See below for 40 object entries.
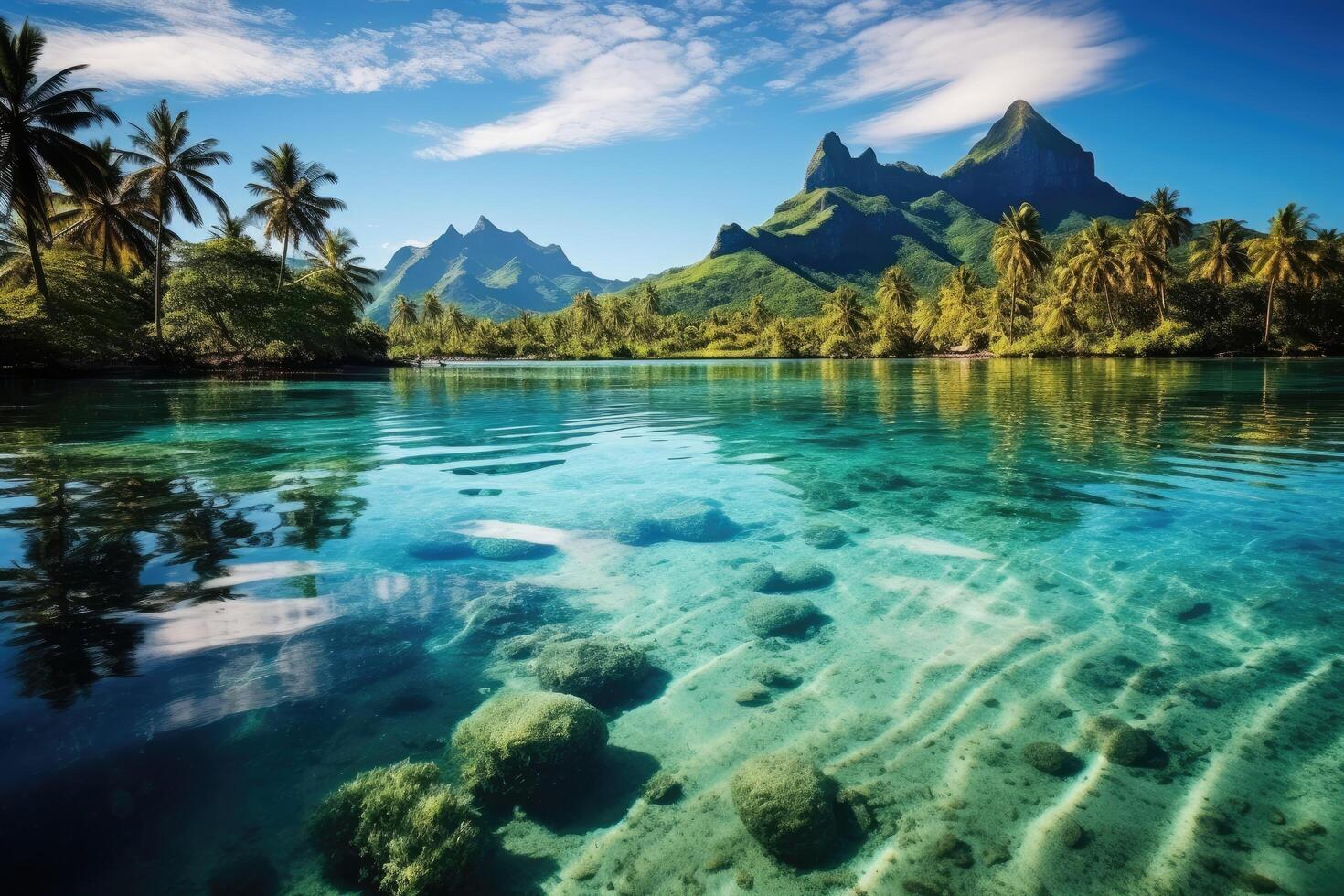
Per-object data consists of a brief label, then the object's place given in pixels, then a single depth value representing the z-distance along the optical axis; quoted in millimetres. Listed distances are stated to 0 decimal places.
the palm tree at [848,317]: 106000
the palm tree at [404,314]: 128125
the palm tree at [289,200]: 55791
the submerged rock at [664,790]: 3576
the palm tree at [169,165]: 44438
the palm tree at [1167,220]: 70750
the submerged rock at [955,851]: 3043
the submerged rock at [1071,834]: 3117
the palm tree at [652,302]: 141375
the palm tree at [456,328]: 142250
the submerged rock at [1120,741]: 3703
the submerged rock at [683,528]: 8203
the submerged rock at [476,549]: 7480
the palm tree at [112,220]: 47312
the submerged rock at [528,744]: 3613
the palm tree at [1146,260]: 66562
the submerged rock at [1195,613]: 5516
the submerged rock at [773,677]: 4711
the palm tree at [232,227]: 63938
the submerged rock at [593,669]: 4574
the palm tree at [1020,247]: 74875
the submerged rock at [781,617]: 5582
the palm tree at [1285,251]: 62906
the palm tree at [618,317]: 137000
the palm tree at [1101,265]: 69312
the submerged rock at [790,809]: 3113
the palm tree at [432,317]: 135500
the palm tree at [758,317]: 132500
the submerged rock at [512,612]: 5574
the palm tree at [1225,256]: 71062
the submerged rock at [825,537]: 7812
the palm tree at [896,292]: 104500
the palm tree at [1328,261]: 67375
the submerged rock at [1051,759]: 3639
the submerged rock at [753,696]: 4500
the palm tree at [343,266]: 68938
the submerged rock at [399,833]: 2904
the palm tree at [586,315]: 134500
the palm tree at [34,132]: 31016
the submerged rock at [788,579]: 6555
